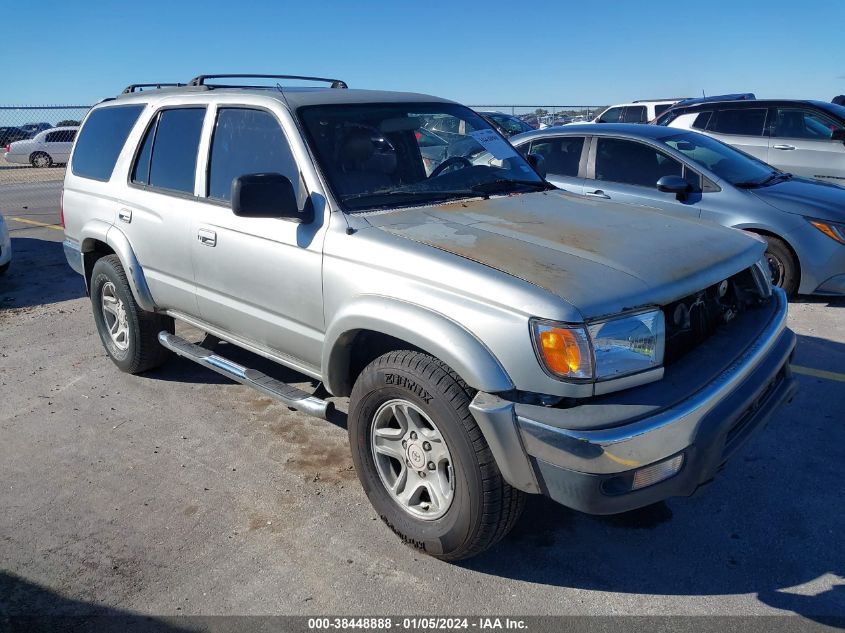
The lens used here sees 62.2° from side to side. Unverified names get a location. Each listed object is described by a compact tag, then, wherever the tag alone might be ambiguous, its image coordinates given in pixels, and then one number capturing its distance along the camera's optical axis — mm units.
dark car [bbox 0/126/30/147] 28203
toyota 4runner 2531
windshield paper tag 4289
